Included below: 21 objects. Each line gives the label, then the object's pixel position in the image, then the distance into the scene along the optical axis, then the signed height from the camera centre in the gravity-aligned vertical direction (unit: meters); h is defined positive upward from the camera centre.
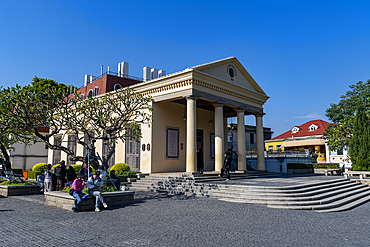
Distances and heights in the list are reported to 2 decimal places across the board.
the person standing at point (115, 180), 10.56 -0.82
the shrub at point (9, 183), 13.16 -1.14
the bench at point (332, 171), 21.62 -1.11
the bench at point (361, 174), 17.21 -1.02
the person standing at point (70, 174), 12.70 -0.74
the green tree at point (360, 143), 21.27 +1.06
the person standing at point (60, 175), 12.44 -0.74
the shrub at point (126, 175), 15.09 -0.92
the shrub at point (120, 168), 16.11 -0.59
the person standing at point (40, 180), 13.41 -1.03
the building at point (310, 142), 36.16 +2.21
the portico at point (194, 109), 15.17 +3.02
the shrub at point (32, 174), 21.03 -1.22
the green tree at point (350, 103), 33.84 +6.44
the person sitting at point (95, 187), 8.63 -0.89
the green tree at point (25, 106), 10.27 +1.87
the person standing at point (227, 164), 14.41 -0.34
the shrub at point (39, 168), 21.00 -0.75
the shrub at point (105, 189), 9.73 -1.08
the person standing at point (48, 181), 12.23 -0.98
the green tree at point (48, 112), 10.26 +1.65
